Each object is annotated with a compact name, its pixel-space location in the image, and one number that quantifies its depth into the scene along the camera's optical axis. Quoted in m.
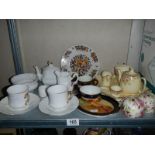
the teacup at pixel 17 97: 0.82
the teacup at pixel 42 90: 0.93
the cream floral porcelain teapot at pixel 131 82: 0.91
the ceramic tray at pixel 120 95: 0.92
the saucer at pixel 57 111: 0.81
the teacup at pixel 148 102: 0.82
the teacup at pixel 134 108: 0.79
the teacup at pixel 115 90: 0.94
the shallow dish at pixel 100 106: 0.83
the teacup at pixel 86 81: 0.99
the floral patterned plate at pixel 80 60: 1.14
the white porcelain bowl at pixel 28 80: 1.00
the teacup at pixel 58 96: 0.81
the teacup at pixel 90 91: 0.88
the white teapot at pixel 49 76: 0.98
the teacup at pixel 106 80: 1.00
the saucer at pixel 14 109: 0.83
